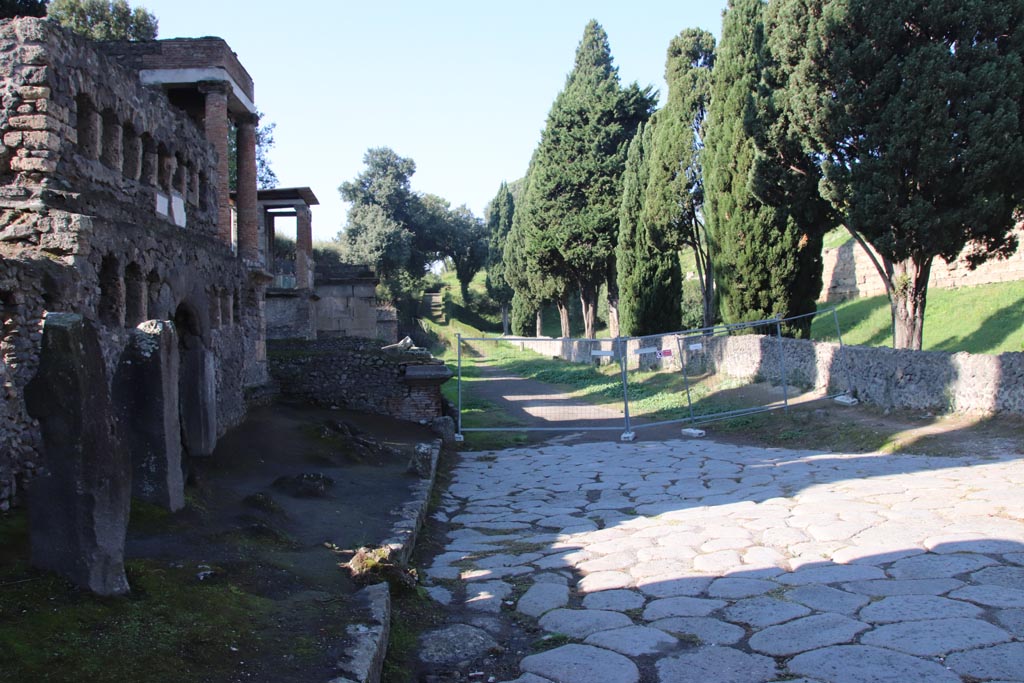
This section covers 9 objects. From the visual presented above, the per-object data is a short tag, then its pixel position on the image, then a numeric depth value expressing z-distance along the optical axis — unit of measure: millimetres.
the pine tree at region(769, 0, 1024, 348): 11992
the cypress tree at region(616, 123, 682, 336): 26406
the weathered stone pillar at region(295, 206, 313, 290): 25188
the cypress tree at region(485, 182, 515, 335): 51250
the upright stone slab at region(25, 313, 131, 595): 3852
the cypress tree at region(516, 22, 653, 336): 29984
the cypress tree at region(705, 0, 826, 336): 18828
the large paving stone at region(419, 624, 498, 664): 4387
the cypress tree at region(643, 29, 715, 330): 23641
